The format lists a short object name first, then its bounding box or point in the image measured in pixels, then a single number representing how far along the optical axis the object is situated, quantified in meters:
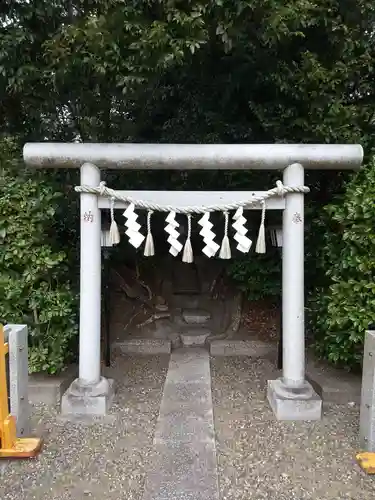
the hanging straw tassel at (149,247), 3.48
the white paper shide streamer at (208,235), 3.48
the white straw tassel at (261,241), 3.49
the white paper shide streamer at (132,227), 3.50
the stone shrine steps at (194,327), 5.70
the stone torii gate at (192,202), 3.53
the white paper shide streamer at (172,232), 3.50
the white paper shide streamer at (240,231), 3.50
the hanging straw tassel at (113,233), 3.49
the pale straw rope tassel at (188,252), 3.47
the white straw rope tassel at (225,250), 3.46
